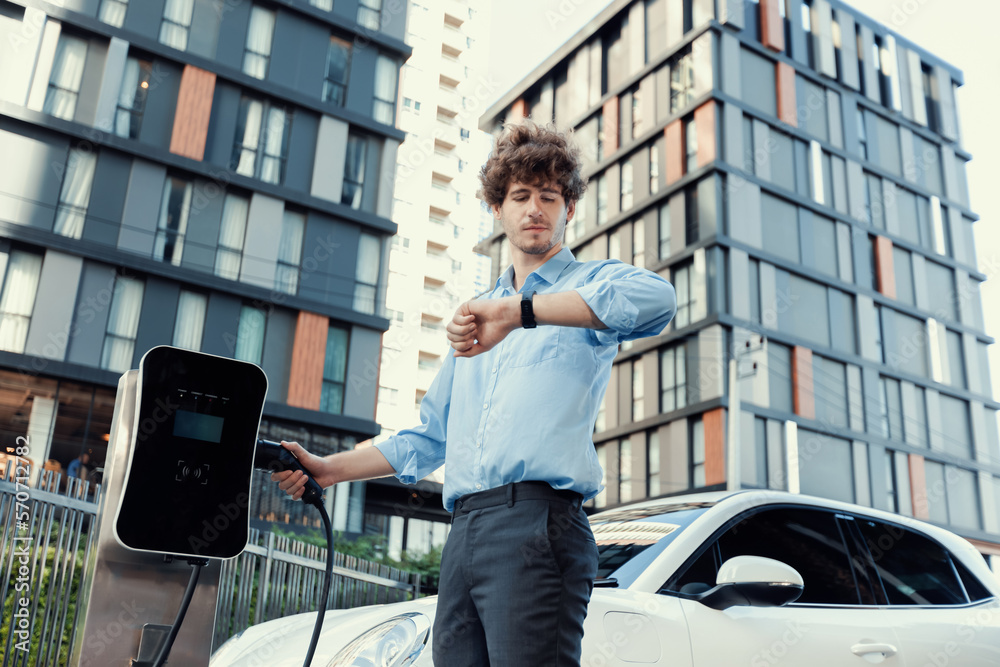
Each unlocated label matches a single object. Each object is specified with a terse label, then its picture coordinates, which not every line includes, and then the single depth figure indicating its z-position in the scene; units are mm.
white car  2607
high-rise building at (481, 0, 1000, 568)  28328
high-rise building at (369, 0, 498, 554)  44812
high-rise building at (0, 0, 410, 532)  18469
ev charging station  1667
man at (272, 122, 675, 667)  1648
